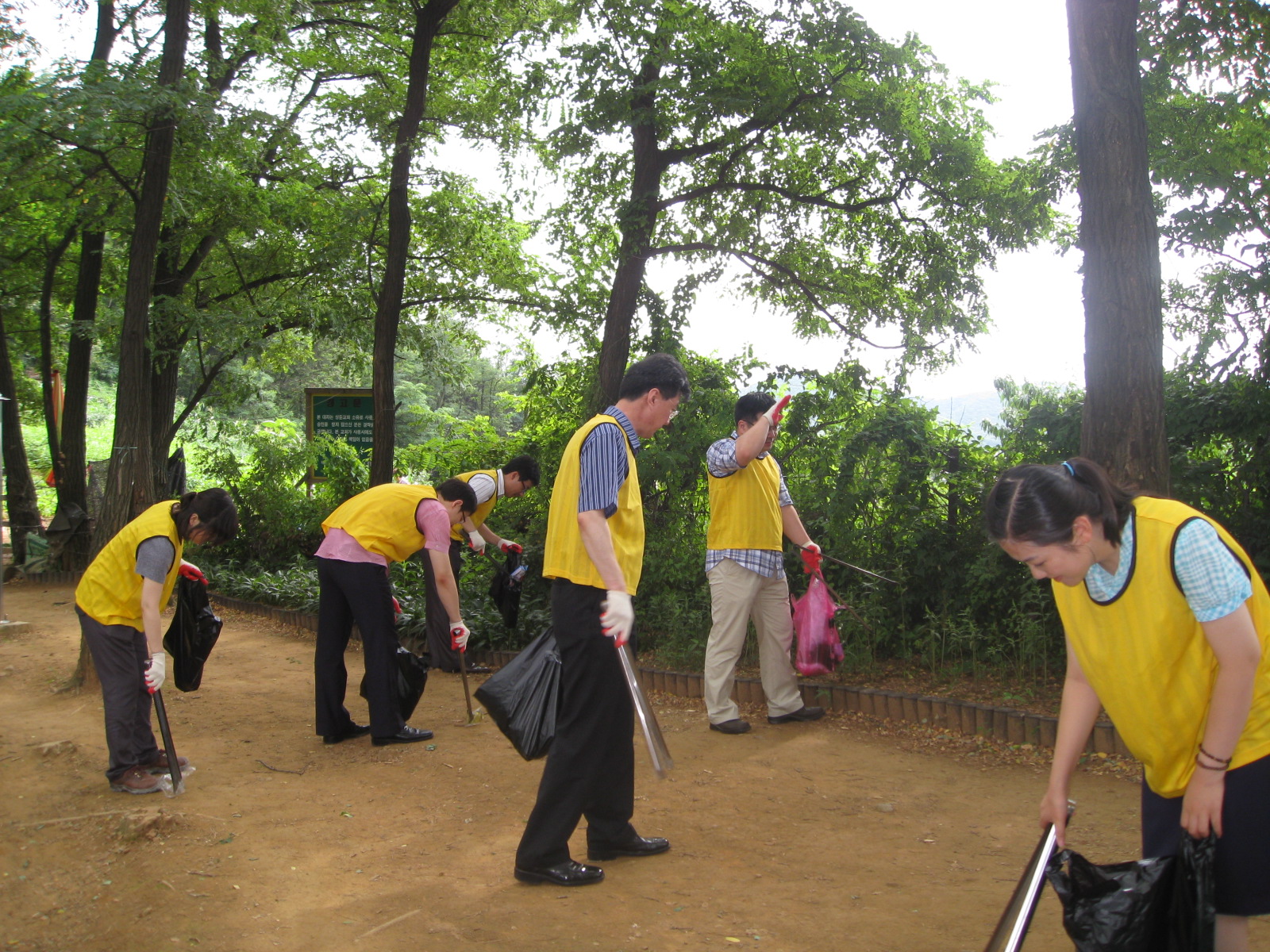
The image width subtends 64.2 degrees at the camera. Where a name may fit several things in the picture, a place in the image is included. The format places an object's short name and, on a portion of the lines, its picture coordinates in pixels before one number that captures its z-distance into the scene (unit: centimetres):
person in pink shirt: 572
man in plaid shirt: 572
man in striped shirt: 362
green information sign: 1448
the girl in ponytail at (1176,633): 212
